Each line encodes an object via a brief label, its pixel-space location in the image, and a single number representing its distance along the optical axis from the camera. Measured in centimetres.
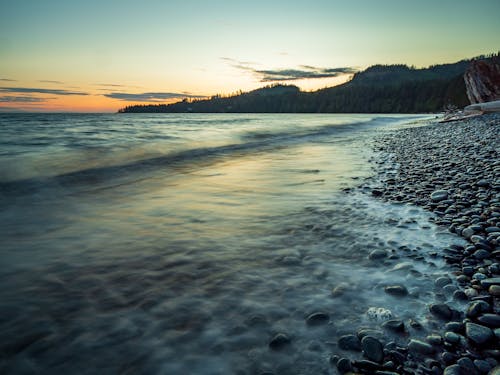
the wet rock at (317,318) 223
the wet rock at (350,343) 194
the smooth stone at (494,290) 231
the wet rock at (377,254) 320
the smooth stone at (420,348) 185
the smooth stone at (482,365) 167
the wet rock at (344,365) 179
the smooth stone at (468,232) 346
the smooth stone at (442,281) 256
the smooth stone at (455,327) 200
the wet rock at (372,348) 183
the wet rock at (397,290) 250
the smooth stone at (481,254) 293
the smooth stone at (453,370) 166
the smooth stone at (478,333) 186
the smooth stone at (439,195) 496
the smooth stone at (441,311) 217
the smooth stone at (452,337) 190
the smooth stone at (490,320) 199
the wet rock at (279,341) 201
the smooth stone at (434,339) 191
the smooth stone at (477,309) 212
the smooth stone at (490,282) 243
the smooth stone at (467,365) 167
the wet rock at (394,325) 207
